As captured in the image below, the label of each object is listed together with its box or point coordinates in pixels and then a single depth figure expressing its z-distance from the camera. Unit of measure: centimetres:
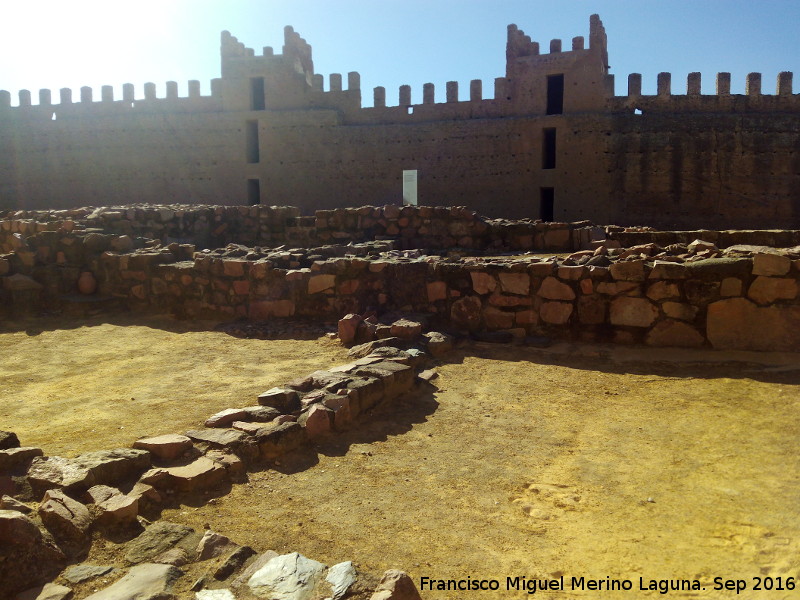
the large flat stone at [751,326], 545
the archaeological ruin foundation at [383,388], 289
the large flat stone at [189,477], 343
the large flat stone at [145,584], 254
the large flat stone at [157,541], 287
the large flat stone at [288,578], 257
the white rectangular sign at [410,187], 2247
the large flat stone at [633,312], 595
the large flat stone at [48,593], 256
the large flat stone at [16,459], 338
